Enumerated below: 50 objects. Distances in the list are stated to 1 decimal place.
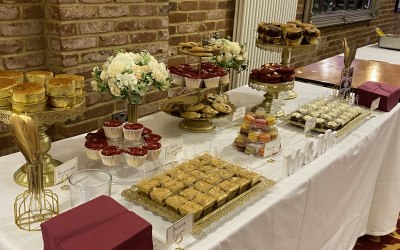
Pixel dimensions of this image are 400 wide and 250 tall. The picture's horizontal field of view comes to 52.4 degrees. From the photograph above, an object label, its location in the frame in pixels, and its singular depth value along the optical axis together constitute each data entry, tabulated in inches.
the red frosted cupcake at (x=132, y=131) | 49.6
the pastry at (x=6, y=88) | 43.8
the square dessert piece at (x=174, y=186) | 43.0
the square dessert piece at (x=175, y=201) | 40.6
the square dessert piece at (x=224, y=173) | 46.8
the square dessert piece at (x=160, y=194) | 41.9
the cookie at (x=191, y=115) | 62.9
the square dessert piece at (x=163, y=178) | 44.7
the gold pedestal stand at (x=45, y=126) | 44.1
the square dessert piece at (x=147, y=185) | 43.2
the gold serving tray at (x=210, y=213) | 40.3
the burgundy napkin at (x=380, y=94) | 78.2
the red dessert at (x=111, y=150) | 46.9
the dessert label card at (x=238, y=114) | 66.2
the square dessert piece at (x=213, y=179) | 45.3
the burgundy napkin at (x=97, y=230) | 32.2
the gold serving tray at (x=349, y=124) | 66.5
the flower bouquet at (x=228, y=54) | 69.7
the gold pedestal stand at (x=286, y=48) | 80.0
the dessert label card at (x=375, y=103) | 77.6
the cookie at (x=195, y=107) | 63.8
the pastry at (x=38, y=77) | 48.8
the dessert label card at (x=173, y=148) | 51.1
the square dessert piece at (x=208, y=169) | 47.7
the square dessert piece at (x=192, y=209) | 39.7
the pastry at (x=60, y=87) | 45.4
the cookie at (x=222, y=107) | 64.0
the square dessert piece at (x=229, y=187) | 44.3
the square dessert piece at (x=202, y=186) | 43.6
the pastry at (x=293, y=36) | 78.2
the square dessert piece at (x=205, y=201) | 41.0
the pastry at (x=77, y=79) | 48.8
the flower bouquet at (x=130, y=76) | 50.5
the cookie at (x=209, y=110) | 63.3
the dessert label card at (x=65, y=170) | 44.2
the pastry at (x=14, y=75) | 47.6
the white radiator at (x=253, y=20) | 113.0
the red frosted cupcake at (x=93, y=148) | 48.1
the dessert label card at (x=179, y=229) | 36.1
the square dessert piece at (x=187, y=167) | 47.8
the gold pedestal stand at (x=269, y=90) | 72.7
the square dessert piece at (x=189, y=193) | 42.0
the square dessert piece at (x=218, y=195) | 42.6
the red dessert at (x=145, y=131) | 53.1
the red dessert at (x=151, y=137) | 51.2
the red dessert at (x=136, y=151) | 47.1
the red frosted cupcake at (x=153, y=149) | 48.7
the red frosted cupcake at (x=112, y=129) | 50.0
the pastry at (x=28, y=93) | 42.6
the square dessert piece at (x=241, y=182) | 46.0
